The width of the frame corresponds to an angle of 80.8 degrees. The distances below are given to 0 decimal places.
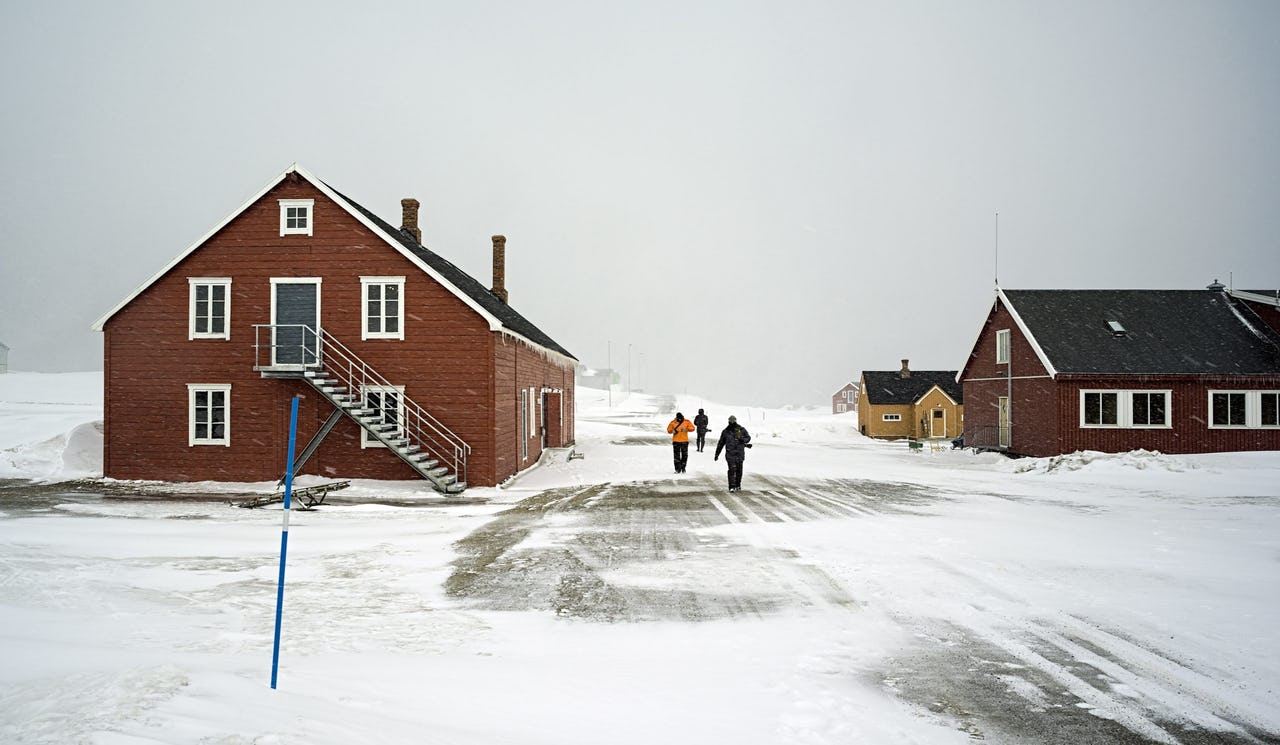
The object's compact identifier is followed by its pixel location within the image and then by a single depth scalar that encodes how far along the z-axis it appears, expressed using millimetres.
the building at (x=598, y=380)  156000
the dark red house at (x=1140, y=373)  28891
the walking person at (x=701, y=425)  31330
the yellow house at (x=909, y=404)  51656
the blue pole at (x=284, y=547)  5050
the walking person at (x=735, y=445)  18781
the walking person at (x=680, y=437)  23000
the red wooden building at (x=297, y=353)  20438
